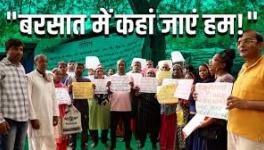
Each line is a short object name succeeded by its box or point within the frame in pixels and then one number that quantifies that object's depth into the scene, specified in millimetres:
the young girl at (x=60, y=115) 4629
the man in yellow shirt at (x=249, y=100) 2172
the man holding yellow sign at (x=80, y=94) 5008
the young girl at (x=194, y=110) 3186
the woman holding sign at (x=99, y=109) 5267
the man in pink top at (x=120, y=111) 5162
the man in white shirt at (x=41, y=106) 3668
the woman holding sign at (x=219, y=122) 2895
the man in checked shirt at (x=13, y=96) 3166
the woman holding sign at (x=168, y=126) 4811
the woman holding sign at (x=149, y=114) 5270
